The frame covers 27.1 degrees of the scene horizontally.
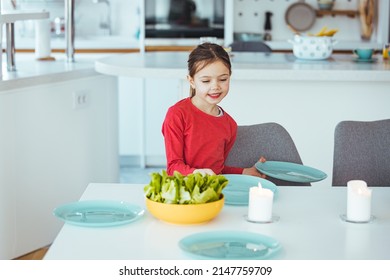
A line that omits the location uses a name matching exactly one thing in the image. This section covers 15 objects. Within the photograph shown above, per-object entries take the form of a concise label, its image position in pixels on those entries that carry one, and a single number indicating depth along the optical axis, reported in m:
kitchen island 3.88
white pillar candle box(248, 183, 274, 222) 1.88
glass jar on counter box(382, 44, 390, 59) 4.44
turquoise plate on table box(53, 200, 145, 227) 1.86
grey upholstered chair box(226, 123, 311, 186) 2.81
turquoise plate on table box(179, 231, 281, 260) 1.66
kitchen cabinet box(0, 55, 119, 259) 3.54
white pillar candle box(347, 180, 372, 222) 1.92
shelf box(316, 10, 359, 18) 6.61
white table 1.68
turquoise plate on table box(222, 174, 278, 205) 2.10
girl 2.50
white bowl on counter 4.21
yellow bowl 1.83
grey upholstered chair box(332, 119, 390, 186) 2.83
